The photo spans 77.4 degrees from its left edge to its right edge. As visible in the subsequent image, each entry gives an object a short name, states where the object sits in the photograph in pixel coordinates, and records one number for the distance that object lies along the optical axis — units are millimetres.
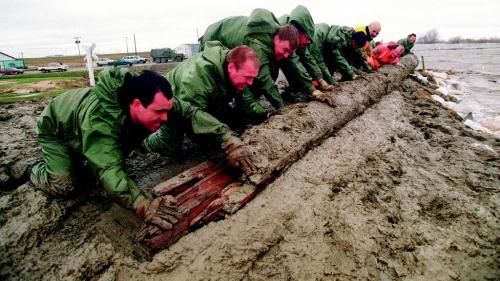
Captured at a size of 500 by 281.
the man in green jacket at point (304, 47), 4207
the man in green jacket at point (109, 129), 1965
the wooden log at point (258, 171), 2162
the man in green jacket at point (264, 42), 3709
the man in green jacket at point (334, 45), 5617
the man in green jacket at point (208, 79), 2889
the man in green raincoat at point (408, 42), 11136
